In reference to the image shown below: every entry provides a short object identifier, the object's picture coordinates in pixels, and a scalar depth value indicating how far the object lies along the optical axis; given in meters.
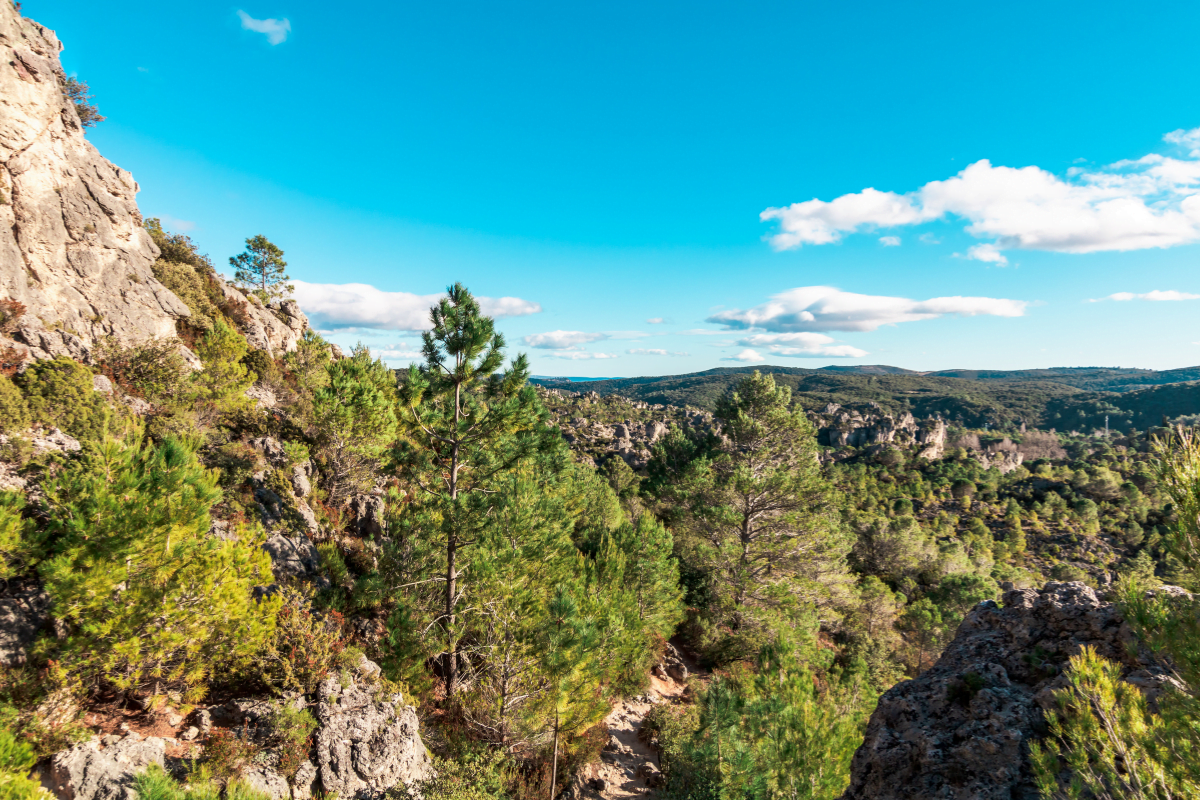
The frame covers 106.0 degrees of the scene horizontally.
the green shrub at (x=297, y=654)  8.14
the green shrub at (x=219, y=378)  15.95
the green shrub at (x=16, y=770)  4.64
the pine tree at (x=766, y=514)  15.87
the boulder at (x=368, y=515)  15.84
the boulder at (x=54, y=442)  9.77
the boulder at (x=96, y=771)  5.64
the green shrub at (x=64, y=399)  10.80
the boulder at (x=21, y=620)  6.38
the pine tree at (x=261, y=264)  39.91
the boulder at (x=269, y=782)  6.82
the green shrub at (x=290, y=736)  7.31
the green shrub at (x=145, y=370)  14.90
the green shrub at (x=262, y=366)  21.92
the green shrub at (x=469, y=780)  7.70
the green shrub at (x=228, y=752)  6.61
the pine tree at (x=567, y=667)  8.23
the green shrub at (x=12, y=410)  9.59
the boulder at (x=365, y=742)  7.71
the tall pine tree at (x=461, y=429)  9.80
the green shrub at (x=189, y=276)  23.62
